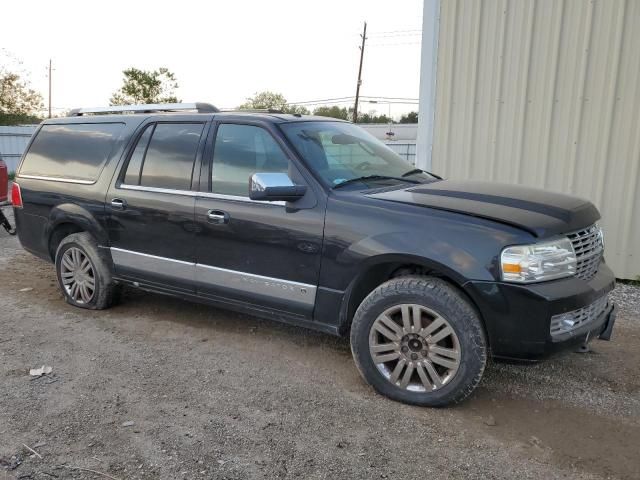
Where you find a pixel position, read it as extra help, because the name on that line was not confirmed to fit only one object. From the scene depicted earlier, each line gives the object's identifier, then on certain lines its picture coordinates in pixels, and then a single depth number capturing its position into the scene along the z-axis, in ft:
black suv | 10.55
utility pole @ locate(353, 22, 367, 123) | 125.40
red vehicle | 28.94
